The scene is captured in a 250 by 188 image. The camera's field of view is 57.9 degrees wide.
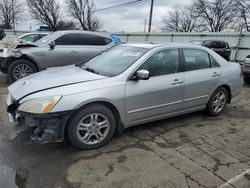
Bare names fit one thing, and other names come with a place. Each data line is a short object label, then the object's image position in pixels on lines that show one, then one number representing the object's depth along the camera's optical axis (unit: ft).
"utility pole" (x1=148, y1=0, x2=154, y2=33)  70.95
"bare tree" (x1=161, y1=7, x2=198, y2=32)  139.07
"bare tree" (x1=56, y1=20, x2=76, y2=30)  139.54
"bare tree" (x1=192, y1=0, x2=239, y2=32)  117.91
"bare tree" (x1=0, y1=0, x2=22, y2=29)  146.82
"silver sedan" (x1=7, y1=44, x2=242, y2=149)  9.57
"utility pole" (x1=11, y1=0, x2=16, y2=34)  145.63
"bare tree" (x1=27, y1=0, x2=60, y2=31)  134.51
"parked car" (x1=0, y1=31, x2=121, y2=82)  21.91
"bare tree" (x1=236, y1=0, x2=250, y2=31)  98.55
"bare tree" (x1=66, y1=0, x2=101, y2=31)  140.15
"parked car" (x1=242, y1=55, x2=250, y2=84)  25.88
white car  35.16
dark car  38.93
